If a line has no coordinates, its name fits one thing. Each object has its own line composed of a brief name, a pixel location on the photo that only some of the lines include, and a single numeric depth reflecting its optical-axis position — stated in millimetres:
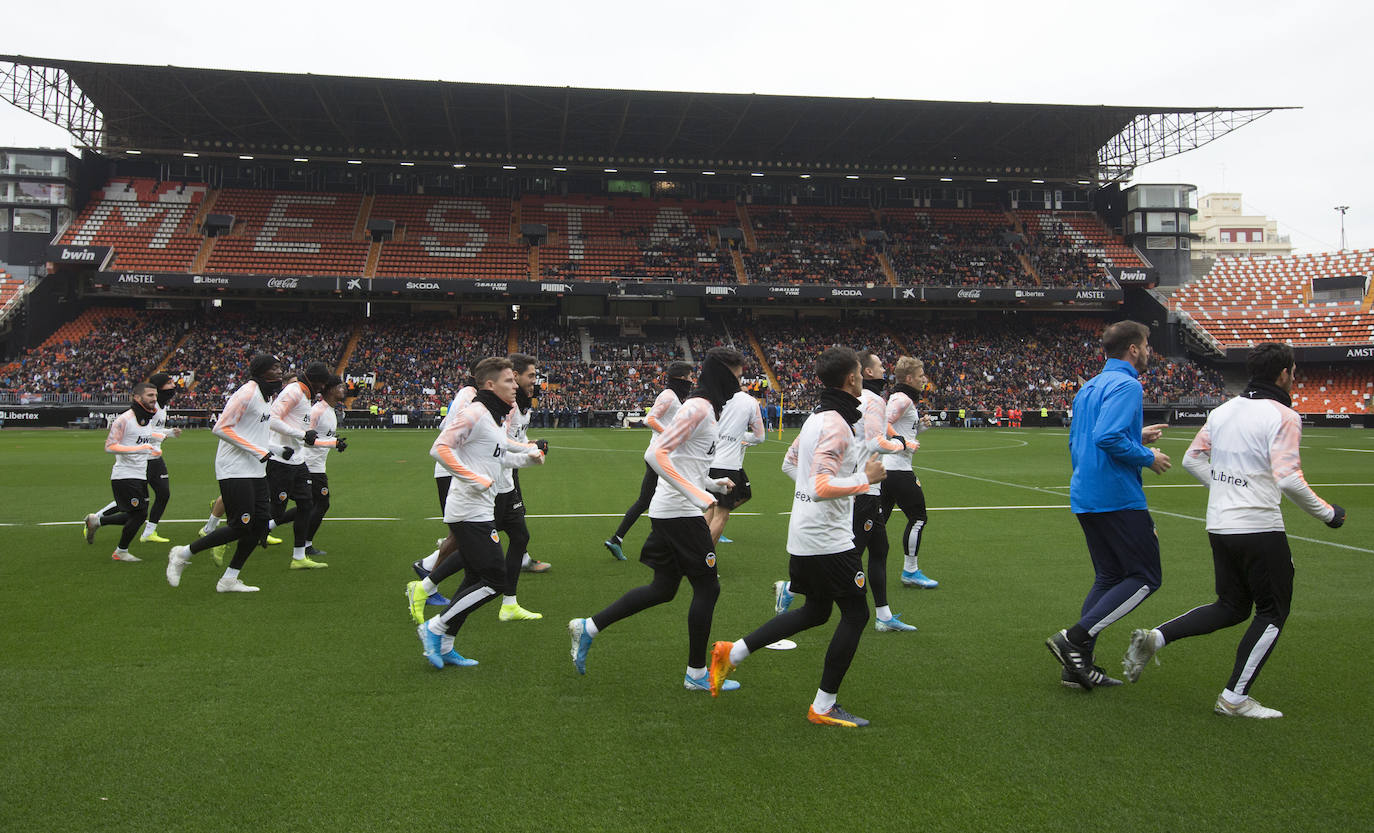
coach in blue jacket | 5145
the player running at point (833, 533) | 4691
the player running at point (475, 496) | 5816
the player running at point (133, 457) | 9867
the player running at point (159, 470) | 9953
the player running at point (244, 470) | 8078
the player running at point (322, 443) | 9734
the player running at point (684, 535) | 5324
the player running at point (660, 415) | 8688
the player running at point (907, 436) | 7770
